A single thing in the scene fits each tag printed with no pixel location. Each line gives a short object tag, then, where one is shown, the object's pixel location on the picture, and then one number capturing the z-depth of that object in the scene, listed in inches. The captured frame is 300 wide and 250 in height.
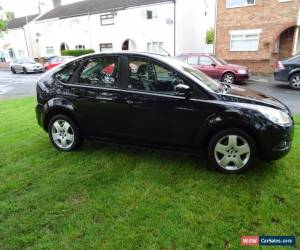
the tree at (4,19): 564.2
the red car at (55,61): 801.9
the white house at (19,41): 1391.5
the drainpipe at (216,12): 724.0
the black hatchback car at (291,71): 432.1
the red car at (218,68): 488.7
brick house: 637.3
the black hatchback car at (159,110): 140.3
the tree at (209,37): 1161.5
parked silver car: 947.5
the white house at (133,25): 896.3
